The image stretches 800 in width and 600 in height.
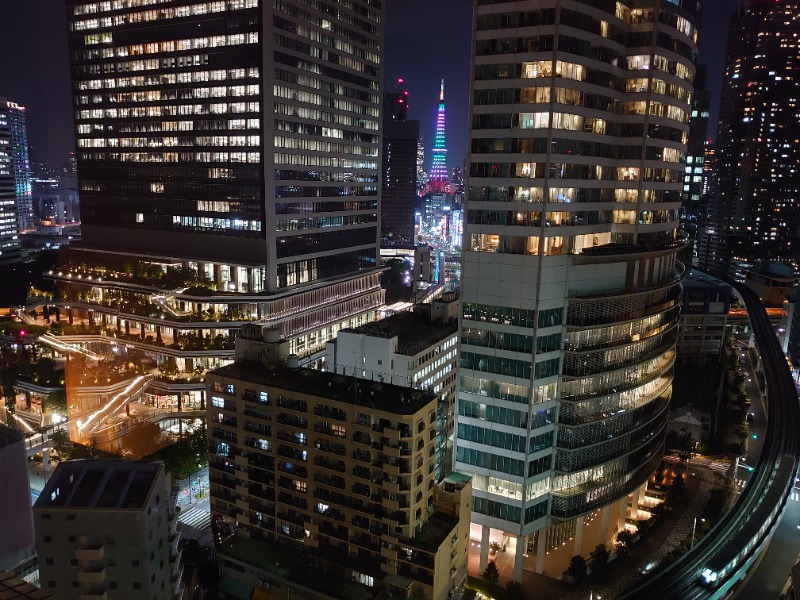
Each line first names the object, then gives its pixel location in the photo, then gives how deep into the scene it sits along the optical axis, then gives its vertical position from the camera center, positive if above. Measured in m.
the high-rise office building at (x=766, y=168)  184.00 +12.40
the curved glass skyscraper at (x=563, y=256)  47.53 -4.73
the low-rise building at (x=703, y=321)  106.12 -21.45
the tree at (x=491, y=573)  50.28 -32.59
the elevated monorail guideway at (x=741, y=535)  46.16 -29.08
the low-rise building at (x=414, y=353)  62.38 -17.37
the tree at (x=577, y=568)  50.88 -32.29
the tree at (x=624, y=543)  55.06 -32.92
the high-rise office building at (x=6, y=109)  168.75 +23.77
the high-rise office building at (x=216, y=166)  82.06 +4.32
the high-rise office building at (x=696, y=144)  179.91 +19.28
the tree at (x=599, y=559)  52.56 -32.56
